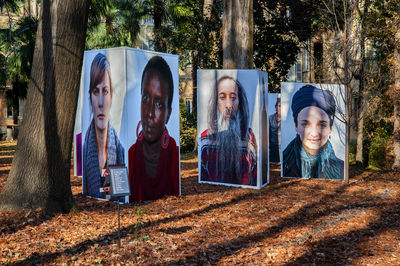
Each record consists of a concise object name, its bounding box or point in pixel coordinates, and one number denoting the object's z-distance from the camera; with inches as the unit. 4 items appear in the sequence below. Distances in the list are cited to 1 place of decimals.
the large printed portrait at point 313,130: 520.4
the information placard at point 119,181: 226.1
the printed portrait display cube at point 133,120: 357.4
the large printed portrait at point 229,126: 451.5
